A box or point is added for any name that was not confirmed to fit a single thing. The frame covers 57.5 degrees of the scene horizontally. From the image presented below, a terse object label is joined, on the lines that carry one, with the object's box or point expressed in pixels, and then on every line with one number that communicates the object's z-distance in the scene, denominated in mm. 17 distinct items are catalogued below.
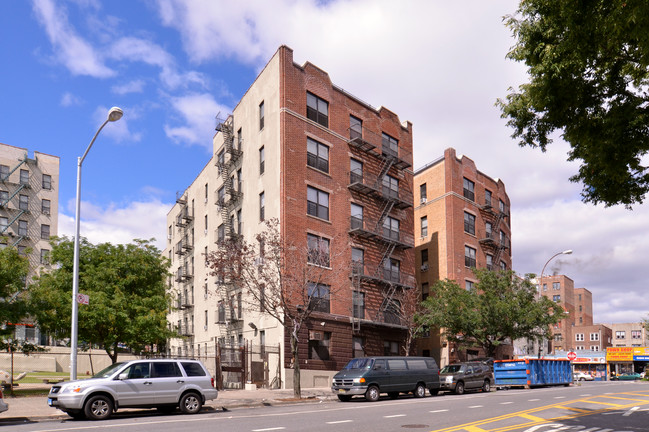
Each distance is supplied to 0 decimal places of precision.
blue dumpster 34781
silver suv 16969
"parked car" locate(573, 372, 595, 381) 68338
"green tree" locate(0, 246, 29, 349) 26000
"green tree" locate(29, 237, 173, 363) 31875
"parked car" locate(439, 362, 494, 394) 30266
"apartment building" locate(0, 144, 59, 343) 62625
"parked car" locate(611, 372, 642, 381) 67312
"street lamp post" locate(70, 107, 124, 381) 18744
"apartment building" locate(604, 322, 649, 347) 117125
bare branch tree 27688
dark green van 24172
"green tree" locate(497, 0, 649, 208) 10758
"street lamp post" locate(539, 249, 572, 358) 40688
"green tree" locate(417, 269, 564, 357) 41250
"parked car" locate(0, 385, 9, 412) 15148
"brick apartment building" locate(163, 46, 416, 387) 36000
